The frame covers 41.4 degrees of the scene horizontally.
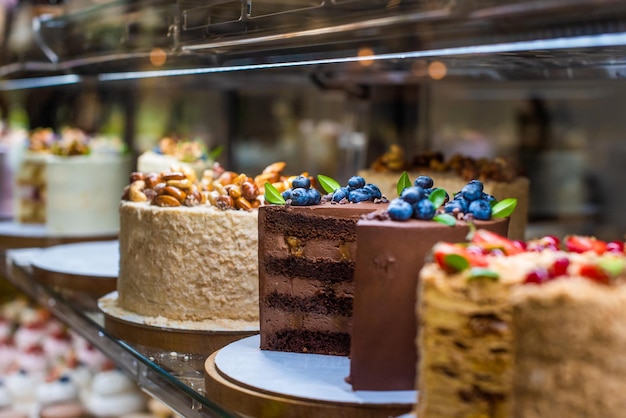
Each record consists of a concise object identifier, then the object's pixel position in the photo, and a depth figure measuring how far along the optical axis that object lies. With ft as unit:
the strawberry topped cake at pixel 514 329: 3.12
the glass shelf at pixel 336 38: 3.38
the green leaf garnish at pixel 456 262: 3.56
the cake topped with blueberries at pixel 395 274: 4.25
